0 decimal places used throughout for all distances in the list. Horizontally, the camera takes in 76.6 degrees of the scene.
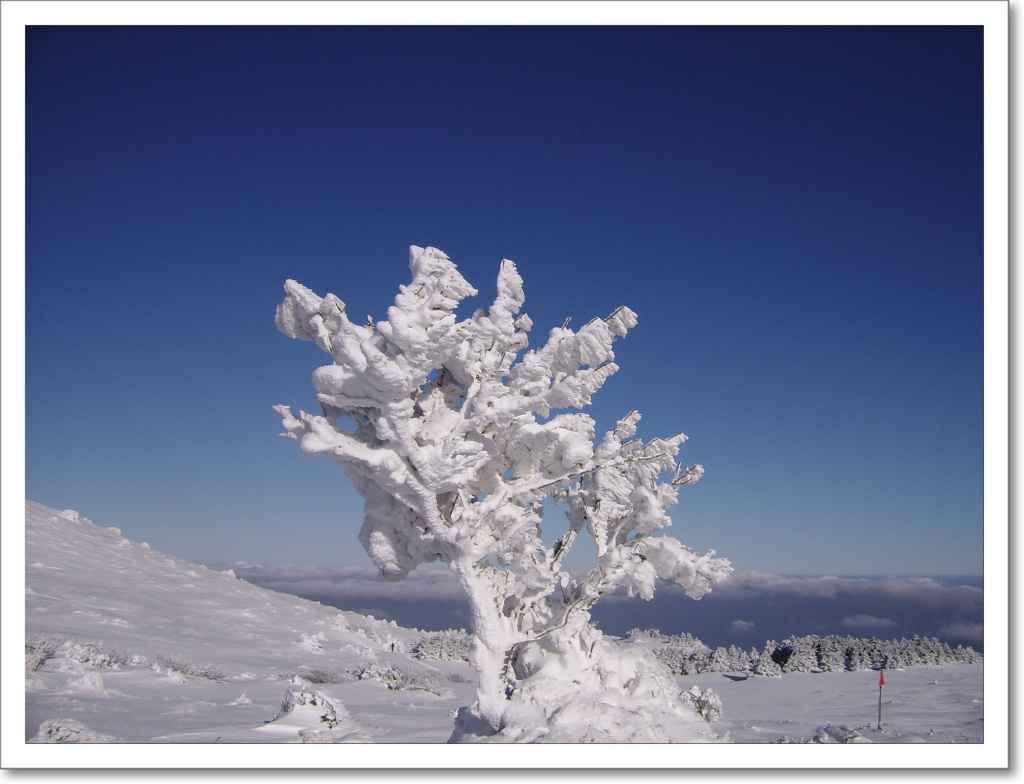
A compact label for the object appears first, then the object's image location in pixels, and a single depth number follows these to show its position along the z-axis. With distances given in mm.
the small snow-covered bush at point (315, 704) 9953
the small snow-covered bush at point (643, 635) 20031
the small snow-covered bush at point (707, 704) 9852
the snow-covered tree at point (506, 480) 7883
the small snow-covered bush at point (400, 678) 17125
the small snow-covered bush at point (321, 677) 16406
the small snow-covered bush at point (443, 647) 25609
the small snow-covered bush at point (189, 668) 14414
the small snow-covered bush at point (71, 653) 12652
